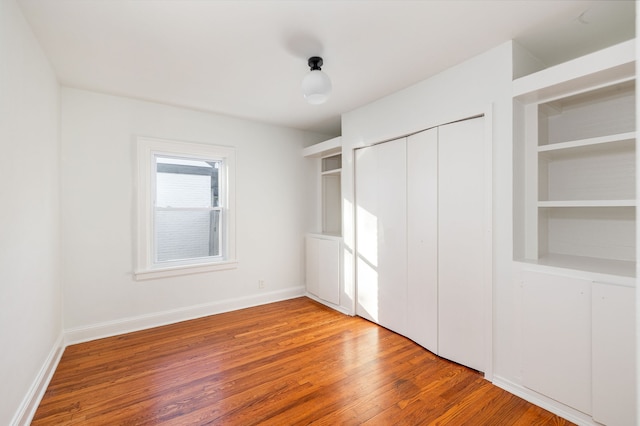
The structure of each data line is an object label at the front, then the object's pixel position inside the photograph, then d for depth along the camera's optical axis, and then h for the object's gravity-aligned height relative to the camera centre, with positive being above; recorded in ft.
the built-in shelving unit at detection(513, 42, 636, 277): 6.34 +1.11
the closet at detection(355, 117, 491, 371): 7.80 -0.82
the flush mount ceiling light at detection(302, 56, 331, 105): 7.01 +2.98
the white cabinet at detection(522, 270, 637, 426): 5.44 -2.70
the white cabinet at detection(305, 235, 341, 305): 12.73 -2.56
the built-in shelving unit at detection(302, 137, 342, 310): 12.82 -1.12
